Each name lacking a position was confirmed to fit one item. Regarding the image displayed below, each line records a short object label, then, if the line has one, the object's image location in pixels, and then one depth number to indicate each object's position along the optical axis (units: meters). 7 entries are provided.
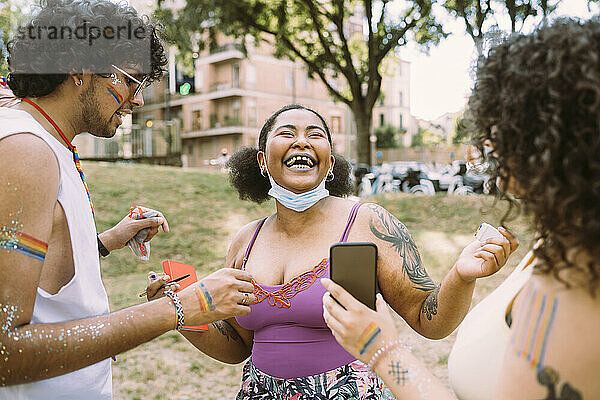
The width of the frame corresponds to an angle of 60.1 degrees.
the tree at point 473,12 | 9.73
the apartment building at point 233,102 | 39.06
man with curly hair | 1.52
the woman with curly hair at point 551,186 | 1.07
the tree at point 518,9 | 8.84
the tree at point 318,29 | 12.43
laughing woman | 2.15
